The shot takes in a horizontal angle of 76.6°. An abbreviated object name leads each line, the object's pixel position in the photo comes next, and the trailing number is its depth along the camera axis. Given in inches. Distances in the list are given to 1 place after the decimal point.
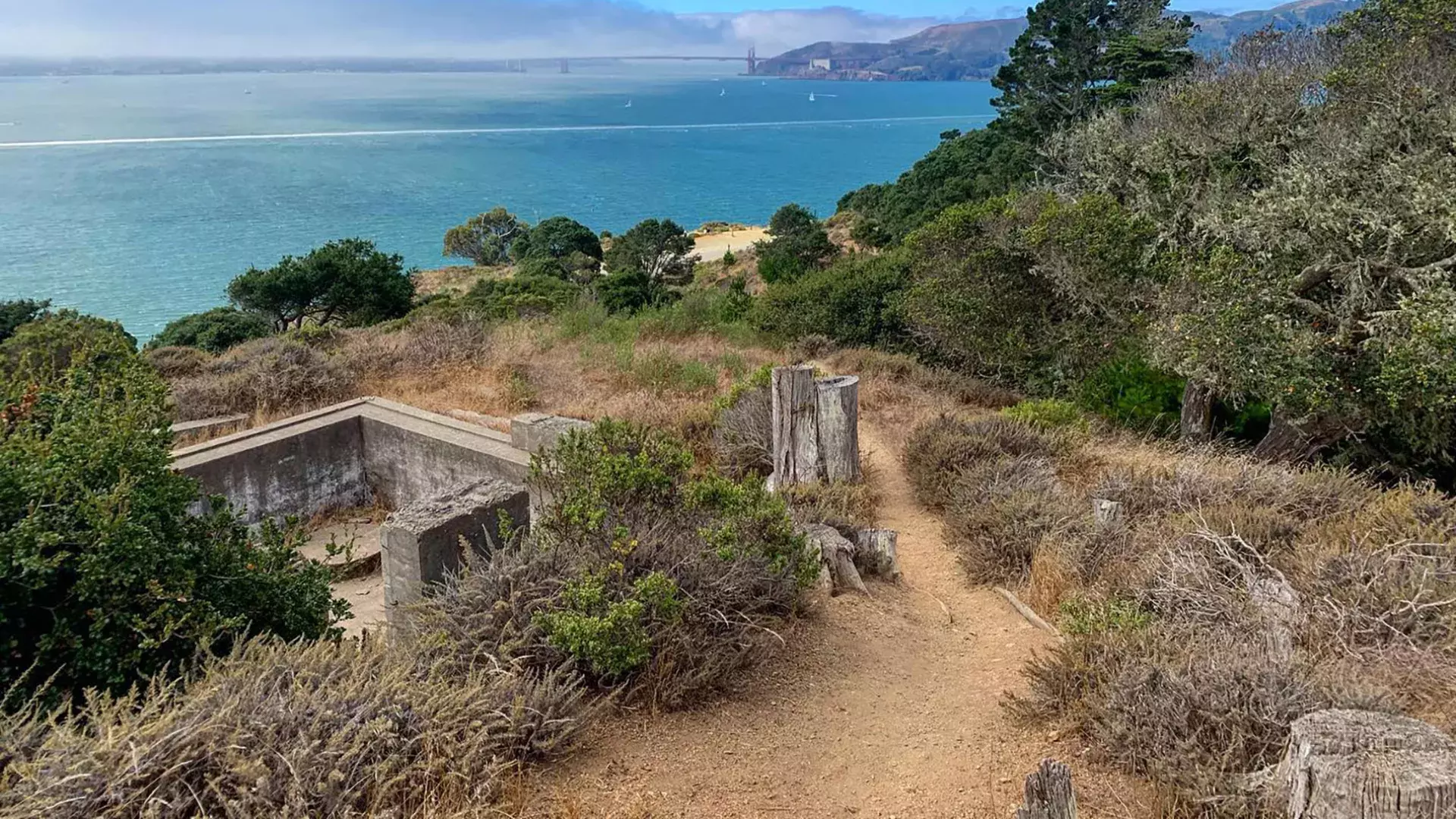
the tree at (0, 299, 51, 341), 979.7
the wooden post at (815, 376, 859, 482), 303.1
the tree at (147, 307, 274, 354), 1007.0
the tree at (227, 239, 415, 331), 1021.8
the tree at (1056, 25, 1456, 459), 328.5
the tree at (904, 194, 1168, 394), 439.8
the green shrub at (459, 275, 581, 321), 816.9
